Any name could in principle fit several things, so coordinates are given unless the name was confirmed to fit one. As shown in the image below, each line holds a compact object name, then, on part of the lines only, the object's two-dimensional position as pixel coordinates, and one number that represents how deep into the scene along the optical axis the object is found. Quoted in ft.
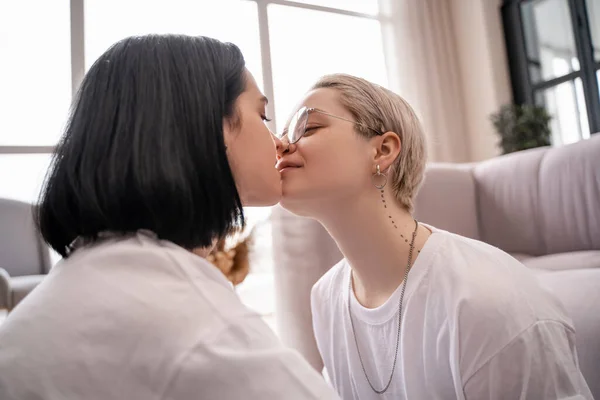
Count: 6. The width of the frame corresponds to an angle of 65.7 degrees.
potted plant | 13.42
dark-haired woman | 1.55
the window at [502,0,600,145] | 13.63
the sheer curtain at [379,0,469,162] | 15.47
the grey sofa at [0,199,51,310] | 8.63
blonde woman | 2.81
